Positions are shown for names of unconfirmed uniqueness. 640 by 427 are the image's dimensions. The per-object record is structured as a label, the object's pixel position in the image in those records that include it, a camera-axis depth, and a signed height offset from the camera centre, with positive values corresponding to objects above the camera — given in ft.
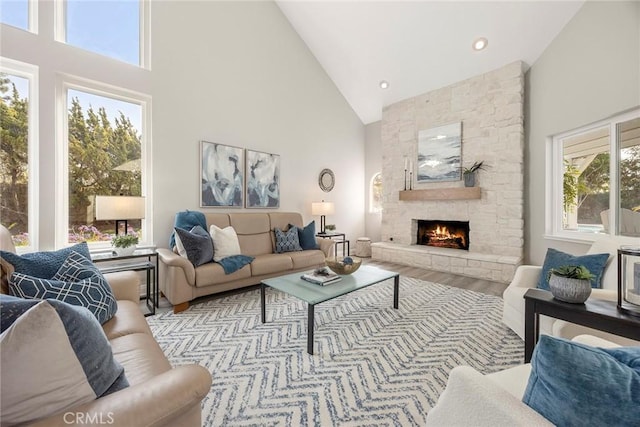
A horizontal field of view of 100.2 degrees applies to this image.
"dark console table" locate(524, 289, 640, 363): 4.11 -1.73
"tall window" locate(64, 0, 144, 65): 9.39 +6.87
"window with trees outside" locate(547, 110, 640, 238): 9.41 +1.31
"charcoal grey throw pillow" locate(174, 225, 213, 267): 9.76 -1.28
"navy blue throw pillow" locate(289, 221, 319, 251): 13.73 -1.32
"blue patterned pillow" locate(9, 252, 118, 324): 4.34 -1.31
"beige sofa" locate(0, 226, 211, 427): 2.37 -1.83
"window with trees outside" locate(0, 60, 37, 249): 8.34 +1.94
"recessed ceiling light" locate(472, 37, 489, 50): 12.60 +8.04
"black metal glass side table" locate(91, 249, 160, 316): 8.65 -1.88
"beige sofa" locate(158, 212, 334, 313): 9.10 -2.06
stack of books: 8.05 -2.01
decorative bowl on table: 8.50 -1.70
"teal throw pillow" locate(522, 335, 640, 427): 1.93 -1.33
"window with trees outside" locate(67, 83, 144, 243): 9.61 +2.16
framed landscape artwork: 15.21 +3.47
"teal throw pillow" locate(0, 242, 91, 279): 4.82 -0.94
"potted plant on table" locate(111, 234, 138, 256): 8.98 -1.10
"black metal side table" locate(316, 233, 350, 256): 16.26 -1.42
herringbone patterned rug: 4.83 -3.47
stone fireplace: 13.15 +1.87
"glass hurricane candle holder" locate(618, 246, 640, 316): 4.25 -1.12
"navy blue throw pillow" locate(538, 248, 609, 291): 6.49 -1.27
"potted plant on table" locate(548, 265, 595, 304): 4.66 -1.27
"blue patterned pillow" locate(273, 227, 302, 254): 13.12 -1.43
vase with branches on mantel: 14.38 +2.13
